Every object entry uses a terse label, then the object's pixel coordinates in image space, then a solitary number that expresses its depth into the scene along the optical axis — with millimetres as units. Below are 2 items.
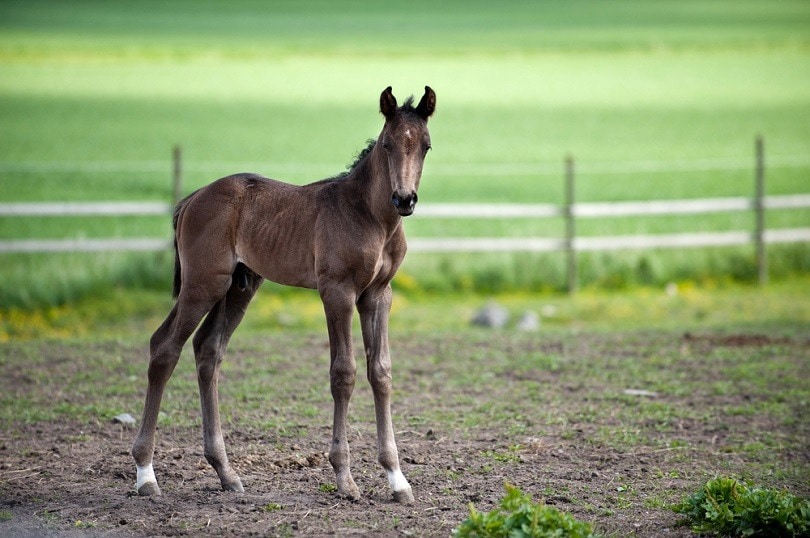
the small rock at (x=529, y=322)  27359
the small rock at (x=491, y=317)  27703
